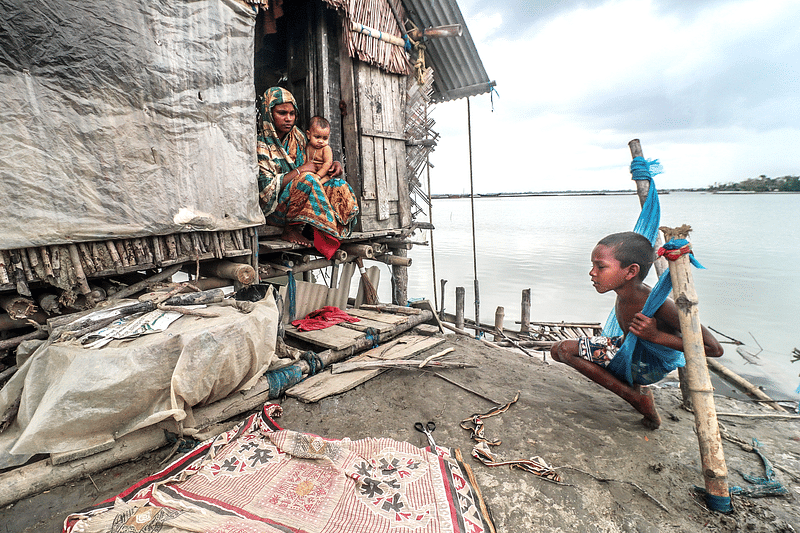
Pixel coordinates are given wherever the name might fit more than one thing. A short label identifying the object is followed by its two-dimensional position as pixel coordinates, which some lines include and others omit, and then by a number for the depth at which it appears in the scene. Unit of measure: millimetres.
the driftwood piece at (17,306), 2698
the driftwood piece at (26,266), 2625
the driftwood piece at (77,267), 2844
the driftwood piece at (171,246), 3389
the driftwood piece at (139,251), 3178
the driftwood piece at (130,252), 3134
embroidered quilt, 1999
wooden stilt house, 2576
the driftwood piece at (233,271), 3777
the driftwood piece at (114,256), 3035
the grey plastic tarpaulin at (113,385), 2312
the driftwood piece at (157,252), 3296
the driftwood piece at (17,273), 2584
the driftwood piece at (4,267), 2529
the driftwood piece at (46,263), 2713
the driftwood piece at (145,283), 3261
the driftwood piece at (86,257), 2906
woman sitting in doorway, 4508
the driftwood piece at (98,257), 2967
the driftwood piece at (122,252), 3090
